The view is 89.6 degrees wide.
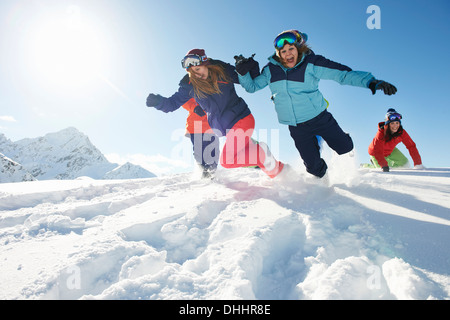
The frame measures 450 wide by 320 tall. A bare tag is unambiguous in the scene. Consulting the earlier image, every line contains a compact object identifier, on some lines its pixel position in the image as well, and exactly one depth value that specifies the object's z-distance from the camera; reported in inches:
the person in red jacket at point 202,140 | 185.6
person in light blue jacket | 119.1
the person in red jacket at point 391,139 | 229.0
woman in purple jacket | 137.9
